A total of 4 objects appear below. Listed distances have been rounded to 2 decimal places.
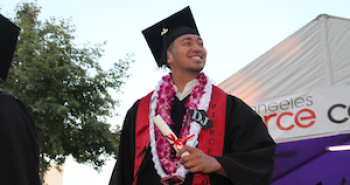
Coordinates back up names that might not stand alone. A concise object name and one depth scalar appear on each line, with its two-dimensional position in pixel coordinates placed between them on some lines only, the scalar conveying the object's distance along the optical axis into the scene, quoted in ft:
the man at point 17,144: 8.06
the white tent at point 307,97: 13.74
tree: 30.91
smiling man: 6.87
